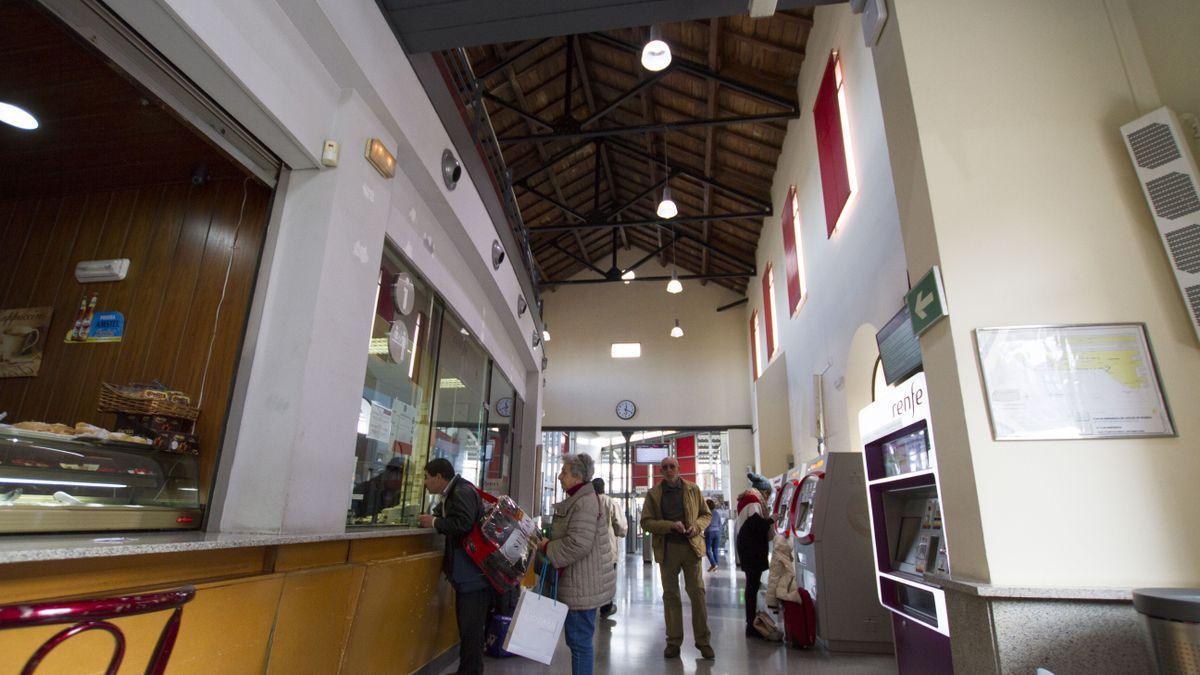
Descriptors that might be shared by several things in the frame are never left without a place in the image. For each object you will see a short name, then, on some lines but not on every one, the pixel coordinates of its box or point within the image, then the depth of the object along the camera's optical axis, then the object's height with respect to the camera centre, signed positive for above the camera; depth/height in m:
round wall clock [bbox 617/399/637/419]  15.34 +2.43
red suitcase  4.80 -0.94
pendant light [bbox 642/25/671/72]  6.02 +4.58
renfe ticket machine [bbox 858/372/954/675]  2.82 -0.08
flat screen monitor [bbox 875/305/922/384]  3.44 +0.99
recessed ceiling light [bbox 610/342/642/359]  15.91 +4.08
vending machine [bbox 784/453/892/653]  4.69 -0.44
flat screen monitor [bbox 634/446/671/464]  15.51 +1.32
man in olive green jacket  4.49 -0.27
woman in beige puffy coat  3.12 -0.31
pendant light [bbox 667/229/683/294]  12.26 +4.49
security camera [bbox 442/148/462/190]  4.33 +2.44
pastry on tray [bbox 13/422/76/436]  2.23 +0.26
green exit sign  2.45 +0.88
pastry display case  1.91 +0.04
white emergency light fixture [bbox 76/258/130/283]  3.37 +1.28
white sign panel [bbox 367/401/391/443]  3.58 +0.48
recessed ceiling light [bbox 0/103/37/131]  3.04 +1.93
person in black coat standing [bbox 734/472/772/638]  5.62 -0.36
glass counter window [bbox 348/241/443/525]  3.52 +0.66
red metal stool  0.97 -0.21
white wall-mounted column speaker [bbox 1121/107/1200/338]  2.26 +1.26
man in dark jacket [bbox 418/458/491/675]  3.41 -0.41
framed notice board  2.23 +0.49
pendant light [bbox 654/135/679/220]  9.25 +4.62
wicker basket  2.59 +0.41
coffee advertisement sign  3.35 +0.88
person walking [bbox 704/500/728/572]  11.23 -0.55
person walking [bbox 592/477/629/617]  6.04 -0.22
